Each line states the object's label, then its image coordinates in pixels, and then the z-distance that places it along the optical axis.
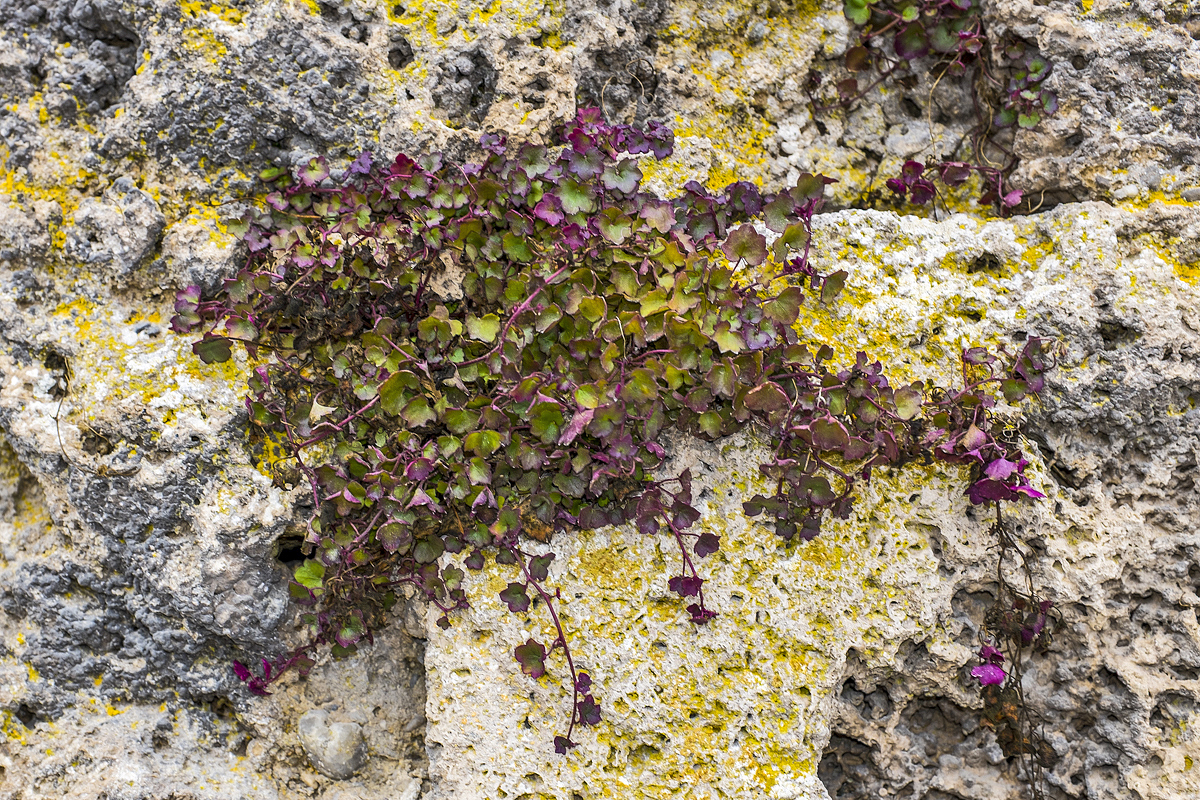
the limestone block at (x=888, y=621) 2.05
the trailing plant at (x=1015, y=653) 2.10
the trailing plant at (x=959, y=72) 2.40
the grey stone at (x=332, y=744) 2.20
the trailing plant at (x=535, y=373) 2.07
